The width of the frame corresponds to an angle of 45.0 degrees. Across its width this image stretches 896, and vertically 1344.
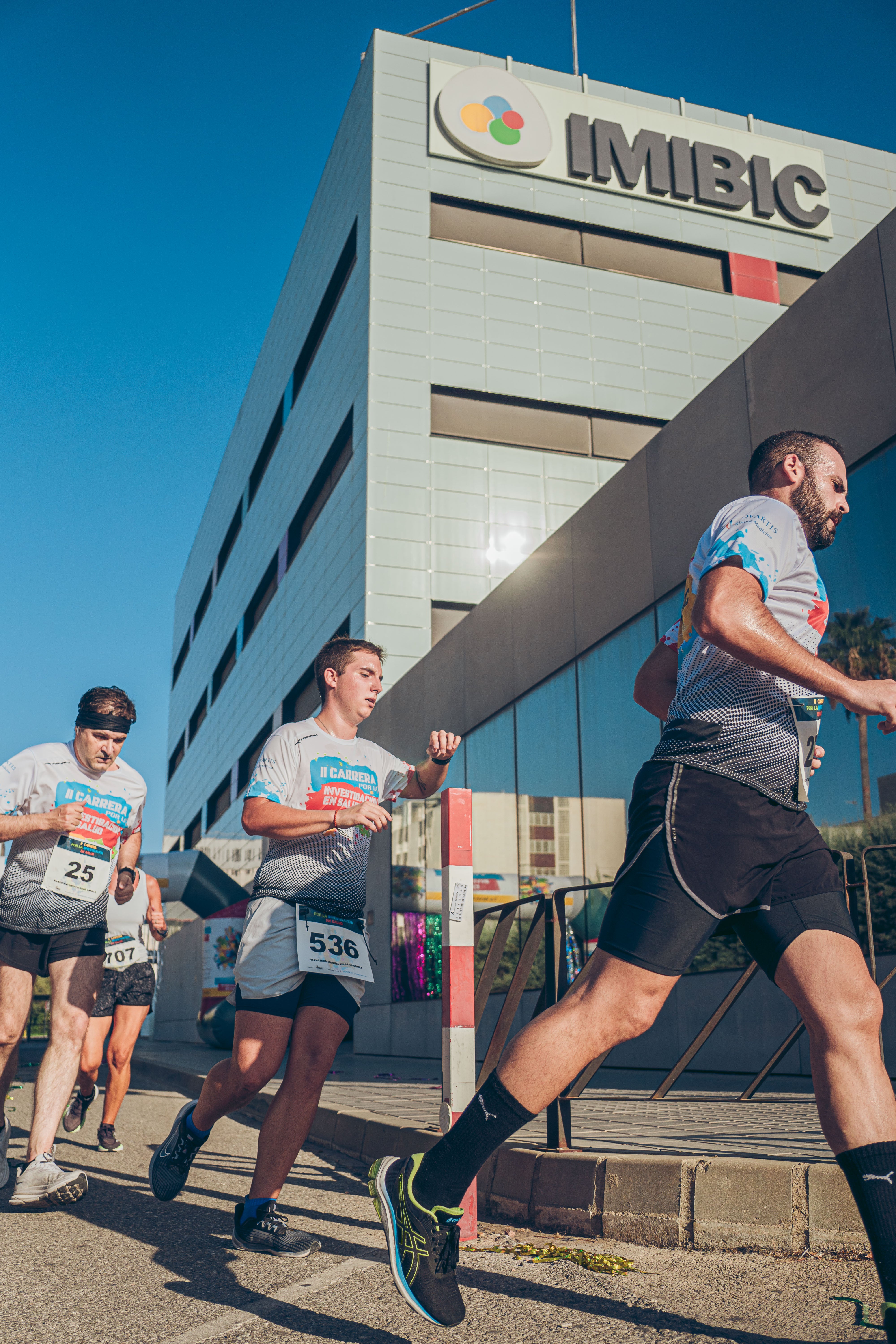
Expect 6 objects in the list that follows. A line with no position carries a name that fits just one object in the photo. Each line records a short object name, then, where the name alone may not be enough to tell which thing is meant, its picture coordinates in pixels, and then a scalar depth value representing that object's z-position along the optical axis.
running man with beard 2.17
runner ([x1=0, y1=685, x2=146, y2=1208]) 4.19
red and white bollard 3.53
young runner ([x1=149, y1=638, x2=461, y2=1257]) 3.23
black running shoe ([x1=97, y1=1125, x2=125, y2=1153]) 5.76
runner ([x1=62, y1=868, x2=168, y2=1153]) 6.43
